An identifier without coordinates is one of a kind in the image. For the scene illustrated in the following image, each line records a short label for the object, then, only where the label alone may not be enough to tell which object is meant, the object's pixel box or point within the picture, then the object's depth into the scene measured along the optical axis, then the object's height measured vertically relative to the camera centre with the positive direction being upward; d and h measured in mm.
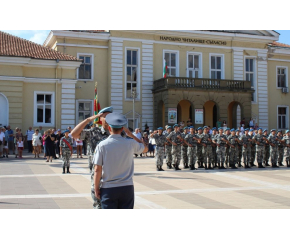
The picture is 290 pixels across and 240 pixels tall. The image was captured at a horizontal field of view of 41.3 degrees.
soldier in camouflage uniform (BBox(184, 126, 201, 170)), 17281 -261
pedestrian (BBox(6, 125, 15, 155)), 24241 -108
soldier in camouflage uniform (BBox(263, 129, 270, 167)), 19188 -599
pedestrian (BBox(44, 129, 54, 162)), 20031 -387
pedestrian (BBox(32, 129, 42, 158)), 22016 -251
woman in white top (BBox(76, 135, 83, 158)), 22891 -477
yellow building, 31609 +5899
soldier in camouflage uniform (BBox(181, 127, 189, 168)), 17641 -592
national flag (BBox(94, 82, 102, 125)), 18786 +1597
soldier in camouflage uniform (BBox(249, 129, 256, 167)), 18969 -550
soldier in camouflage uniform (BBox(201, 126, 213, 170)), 17656 -350
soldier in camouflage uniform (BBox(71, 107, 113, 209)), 5601 +102
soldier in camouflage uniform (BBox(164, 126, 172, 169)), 17545 -571
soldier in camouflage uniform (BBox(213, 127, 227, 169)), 17750 -299
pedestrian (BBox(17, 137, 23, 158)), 21750 -372
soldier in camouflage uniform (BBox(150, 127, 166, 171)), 16750 -356
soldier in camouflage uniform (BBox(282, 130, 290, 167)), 19062 -387
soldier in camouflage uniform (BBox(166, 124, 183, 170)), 17203 -267
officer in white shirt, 5125 -409
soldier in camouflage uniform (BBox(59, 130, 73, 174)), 15312 -530
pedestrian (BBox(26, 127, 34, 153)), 25828 +1
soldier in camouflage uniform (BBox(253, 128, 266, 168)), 18531 -293
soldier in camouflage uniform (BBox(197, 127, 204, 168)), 17875 -642
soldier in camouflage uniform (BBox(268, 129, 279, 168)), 18781 -340
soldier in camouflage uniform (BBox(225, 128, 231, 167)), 18272 -496
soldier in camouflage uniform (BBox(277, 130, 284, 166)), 19280 -544
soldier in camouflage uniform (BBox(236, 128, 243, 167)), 18745 -505
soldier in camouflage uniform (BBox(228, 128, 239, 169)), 18141 -445
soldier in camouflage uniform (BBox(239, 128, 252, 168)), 18469 -347
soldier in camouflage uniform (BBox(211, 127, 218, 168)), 17953 -609
